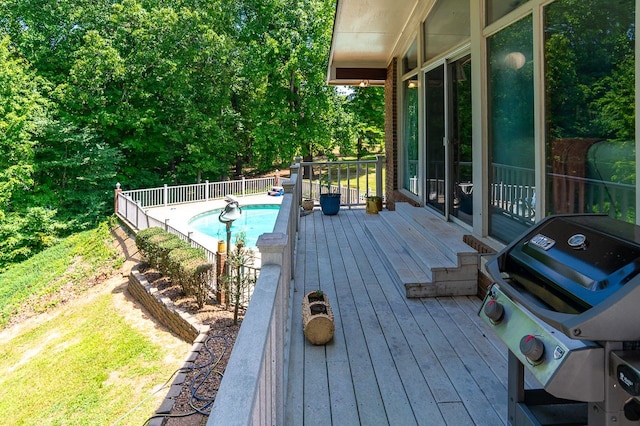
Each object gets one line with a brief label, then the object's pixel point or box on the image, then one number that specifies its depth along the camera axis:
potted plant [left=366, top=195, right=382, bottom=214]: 8.17
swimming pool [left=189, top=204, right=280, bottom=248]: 16.89
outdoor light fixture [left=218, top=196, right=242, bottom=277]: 6.79
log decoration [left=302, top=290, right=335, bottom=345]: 2.93
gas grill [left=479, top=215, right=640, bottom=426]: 1.15
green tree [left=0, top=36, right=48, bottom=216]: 16.34
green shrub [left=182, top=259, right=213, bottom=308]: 8.30
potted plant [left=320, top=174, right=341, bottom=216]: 8.09
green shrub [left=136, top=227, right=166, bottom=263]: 11.06
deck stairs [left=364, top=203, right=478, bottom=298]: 3.82
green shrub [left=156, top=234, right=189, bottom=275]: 9.84
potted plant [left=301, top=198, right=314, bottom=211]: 8.58
